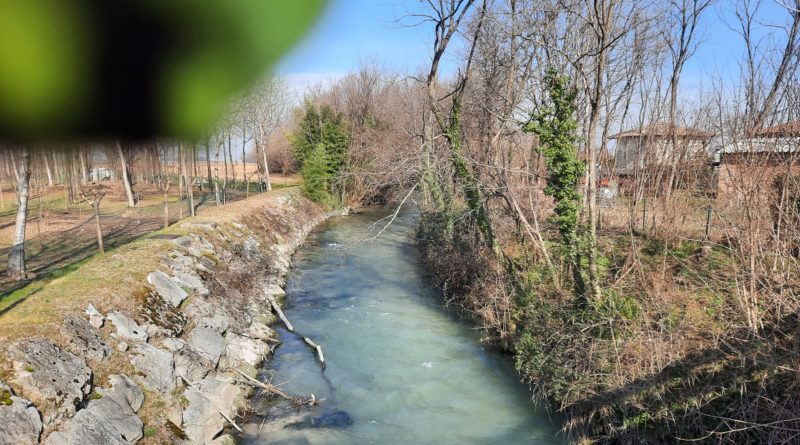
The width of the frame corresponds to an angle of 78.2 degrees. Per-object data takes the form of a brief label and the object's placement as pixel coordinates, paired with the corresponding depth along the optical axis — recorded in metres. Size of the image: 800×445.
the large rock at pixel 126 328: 6.61
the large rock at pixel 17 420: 4.03
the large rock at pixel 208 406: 6.27
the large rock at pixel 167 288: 8.43
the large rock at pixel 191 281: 9.48
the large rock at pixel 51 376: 4.60
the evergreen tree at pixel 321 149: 27.55
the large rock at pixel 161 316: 7.40
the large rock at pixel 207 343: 7.86
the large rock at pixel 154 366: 6.30
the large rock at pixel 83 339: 5.70
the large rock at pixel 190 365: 7.09
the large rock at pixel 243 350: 8.52
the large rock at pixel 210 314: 8.68
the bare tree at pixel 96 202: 10.59
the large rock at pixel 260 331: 9.72
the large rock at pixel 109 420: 4.63
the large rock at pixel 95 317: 6.36
